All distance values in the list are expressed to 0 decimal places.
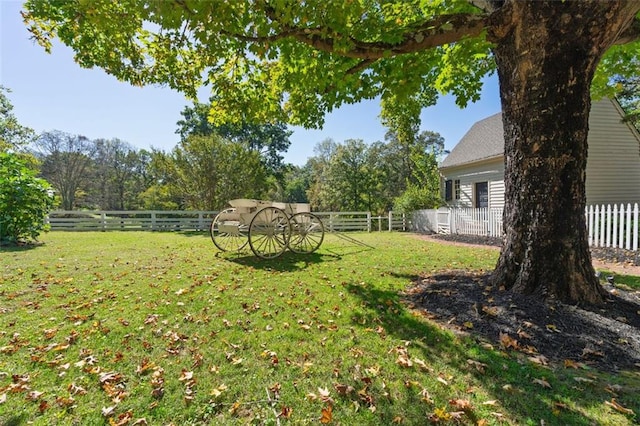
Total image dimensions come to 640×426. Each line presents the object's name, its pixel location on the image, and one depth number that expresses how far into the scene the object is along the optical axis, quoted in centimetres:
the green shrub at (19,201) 818
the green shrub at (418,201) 1836
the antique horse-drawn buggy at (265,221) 682
